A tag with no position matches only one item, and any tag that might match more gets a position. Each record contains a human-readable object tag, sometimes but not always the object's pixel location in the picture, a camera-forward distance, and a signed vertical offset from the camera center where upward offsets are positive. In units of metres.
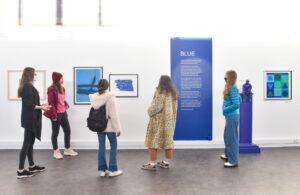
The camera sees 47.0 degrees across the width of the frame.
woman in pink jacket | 7.15 -0.37
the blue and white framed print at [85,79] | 8.40 +0.40
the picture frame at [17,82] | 8.40 +0.32
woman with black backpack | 5.61 -0.40
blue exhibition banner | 8.29 +0.25
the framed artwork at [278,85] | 8.55 +0.26
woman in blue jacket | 6.07 -0.37
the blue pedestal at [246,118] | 7.77 -0.51
